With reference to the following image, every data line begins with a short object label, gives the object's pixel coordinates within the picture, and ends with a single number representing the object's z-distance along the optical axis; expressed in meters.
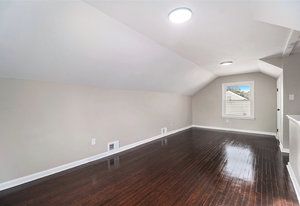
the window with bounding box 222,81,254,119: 5.62
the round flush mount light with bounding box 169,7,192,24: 1.74
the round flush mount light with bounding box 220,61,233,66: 3.98
